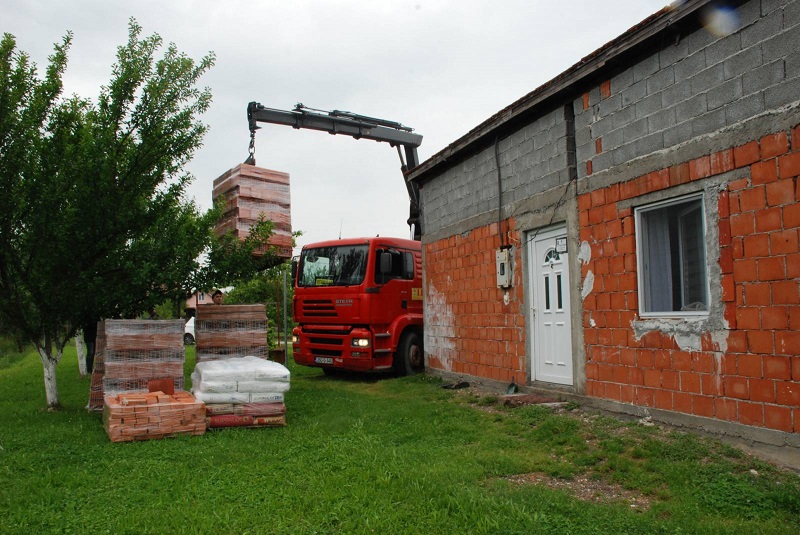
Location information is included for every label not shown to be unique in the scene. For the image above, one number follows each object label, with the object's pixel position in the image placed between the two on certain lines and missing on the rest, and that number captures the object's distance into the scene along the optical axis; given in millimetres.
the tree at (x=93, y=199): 8594
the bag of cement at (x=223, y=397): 7723
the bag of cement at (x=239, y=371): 7781
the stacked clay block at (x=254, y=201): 10305
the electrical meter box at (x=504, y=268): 9477
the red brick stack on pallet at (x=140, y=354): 8352
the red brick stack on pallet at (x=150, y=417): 7027
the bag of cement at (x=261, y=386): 7859
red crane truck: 12203
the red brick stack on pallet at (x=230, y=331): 9445
